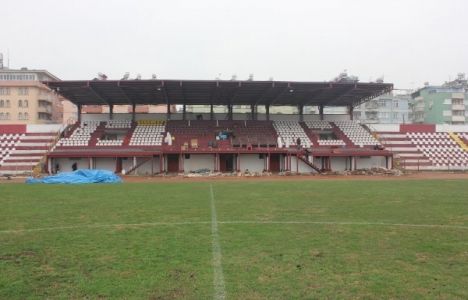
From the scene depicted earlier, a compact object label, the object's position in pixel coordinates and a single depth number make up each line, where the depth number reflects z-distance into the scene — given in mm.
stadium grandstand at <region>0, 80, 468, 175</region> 46188
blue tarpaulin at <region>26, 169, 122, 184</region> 32438
